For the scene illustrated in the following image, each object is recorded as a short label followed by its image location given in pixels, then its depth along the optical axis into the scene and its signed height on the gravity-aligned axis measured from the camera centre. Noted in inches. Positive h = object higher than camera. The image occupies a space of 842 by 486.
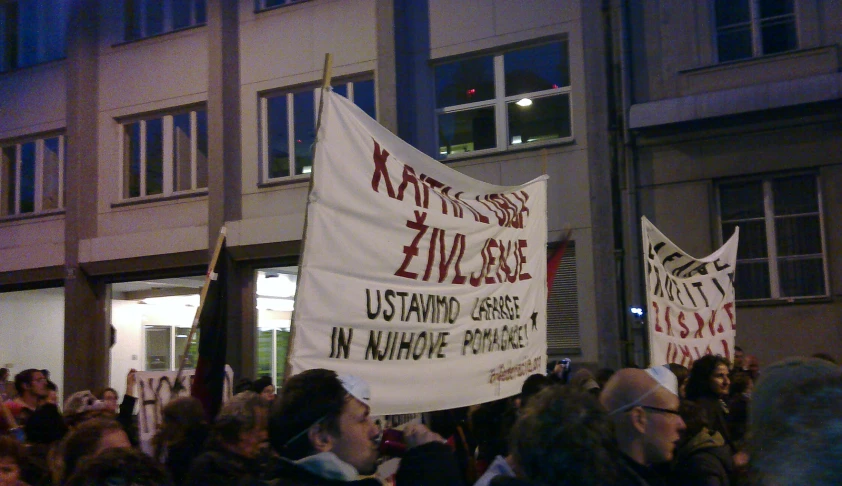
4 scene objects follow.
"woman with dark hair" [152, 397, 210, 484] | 170.9 -20.2
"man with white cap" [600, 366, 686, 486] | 126.6 -14.4
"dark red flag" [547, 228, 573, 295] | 306.2 +24.0
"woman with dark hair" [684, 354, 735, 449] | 232.8 -15.9
